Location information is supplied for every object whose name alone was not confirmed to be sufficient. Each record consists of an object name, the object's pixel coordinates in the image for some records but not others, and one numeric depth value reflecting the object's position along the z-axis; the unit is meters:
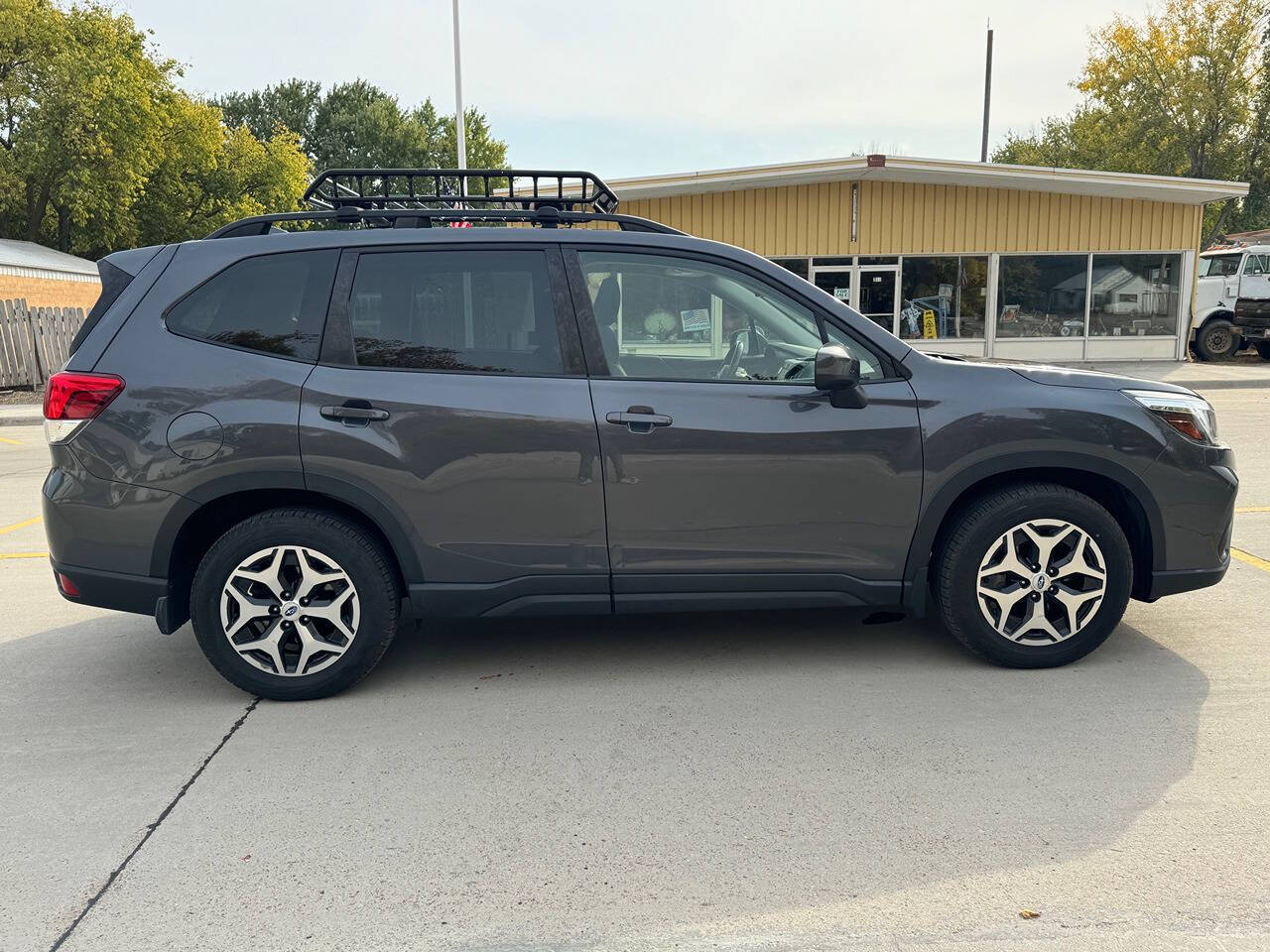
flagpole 24.16
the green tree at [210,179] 41.38
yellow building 20.86
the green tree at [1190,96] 36.84
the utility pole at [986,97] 38.84
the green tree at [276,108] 63.56
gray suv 3.82
